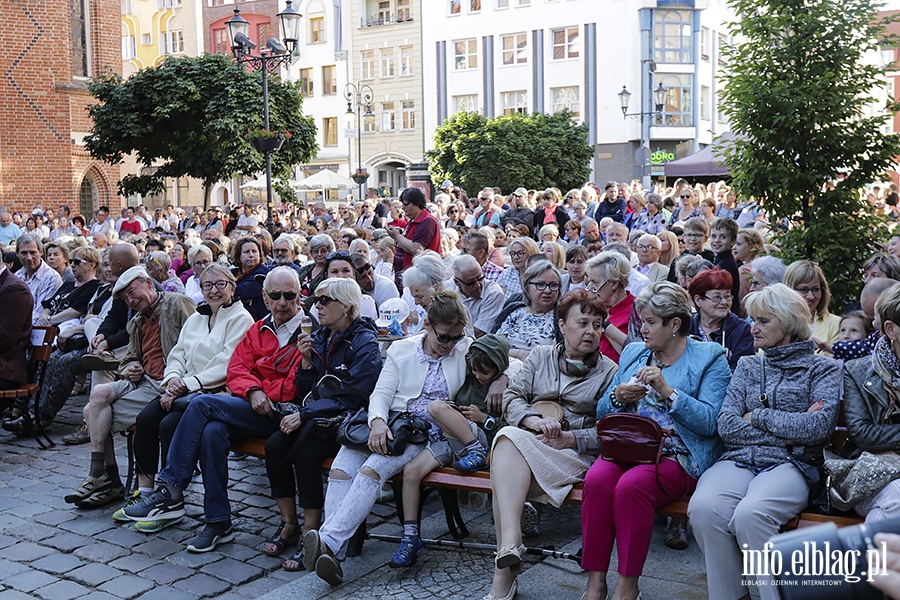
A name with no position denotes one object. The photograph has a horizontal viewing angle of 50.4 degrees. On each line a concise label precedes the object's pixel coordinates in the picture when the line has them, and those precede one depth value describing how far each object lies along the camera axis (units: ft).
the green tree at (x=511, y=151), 123.54
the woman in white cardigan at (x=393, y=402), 16.89
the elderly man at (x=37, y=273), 34.65
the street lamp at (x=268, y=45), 53.57
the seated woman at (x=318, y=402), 18.29
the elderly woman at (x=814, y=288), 19.99
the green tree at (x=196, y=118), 72.95
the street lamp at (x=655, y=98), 137.08
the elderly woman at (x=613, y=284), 21.59
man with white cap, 21.59
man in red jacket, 18.98
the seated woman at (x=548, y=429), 15.57
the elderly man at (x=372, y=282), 27.61
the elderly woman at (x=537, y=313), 21.15
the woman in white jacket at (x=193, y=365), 20.81
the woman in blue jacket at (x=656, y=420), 14.57
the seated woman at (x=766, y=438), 13.83
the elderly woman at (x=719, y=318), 18.39
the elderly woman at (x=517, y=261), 27.84
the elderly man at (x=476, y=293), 25.08
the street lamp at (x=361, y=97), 172.07
